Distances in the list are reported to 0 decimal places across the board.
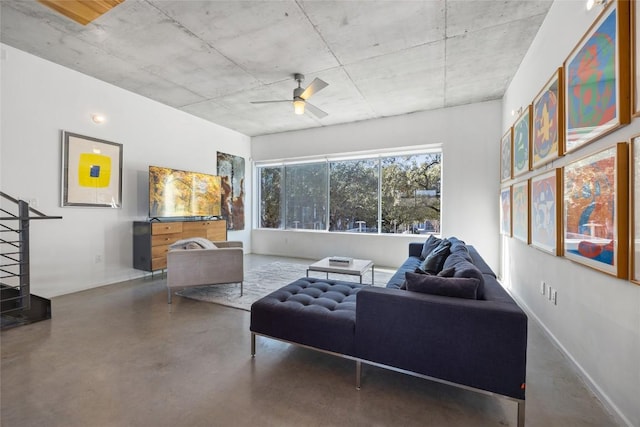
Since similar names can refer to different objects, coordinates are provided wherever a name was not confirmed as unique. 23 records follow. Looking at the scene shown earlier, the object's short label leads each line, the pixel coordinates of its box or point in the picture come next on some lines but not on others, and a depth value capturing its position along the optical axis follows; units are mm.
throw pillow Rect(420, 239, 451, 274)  2590
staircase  2658
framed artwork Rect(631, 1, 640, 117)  1365
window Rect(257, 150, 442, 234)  5207
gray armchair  3258
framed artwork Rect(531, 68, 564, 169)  2184
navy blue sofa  1419
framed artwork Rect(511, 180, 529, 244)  2978
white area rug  3432
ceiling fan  3245
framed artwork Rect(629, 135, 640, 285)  1354
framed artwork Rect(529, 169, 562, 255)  2195
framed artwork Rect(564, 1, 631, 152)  1464
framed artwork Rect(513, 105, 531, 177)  2947
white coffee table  3215
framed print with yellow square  3594
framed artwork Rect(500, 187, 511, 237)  3764
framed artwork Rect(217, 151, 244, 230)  6082
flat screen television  4371
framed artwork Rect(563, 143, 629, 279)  1454
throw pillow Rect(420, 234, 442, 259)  3477
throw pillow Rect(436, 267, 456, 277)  1911
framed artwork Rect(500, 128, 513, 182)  3781
